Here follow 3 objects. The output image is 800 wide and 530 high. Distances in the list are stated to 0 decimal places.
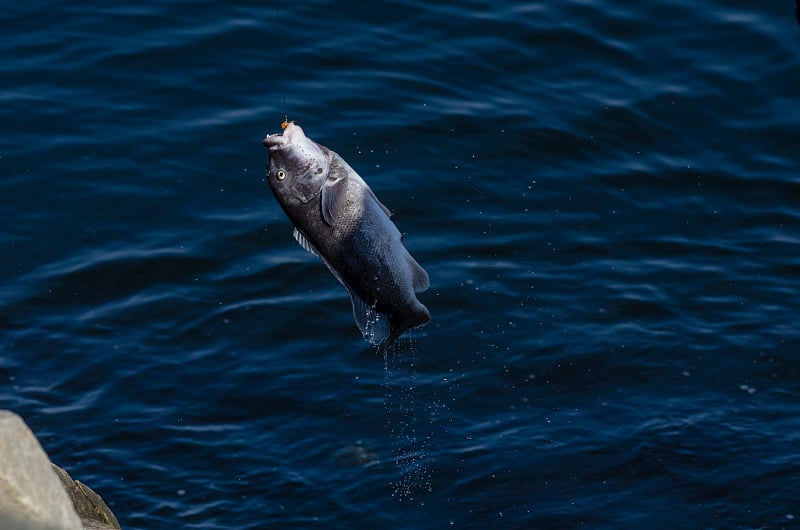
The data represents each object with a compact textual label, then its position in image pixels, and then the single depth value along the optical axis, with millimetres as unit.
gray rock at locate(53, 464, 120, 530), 15180
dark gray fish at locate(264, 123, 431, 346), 14242
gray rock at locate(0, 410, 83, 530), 10758
